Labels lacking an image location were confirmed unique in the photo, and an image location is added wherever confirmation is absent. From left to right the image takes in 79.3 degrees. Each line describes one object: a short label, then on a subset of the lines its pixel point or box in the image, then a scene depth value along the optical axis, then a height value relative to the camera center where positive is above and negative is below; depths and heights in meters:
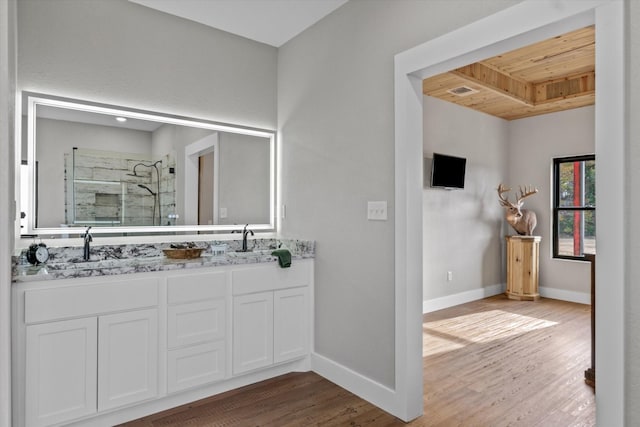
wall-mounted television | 4.70 +0.56
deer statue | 5.36 +0.00
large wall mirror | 2.45 +0.31
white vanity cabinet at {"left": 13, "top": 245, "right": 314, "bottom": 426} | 1.96 -0.71
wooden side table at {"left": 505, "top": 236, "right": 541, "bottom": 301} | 5.30 -0.73
